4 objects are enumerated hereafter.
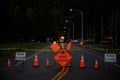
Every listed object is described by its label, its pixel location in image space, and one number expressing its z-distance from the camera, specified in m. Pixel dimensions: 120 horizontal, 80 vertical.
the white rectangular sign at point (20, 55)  20.69
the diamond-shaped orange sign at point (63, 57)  19.70
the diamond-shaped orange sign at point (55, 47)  23.20
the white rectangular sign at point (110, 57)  18.88
